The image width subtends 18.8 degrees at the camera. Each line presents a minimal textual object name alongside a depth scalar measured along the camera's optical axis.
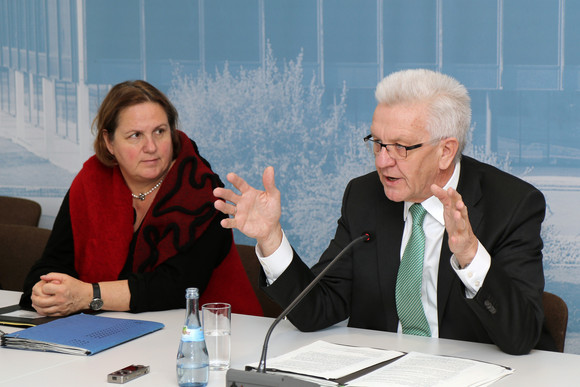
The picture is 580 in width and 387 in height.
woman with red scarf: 4.54
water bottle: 3.67
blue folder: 3.94
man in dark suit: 4.07
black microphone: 3.54
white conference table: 3.72
